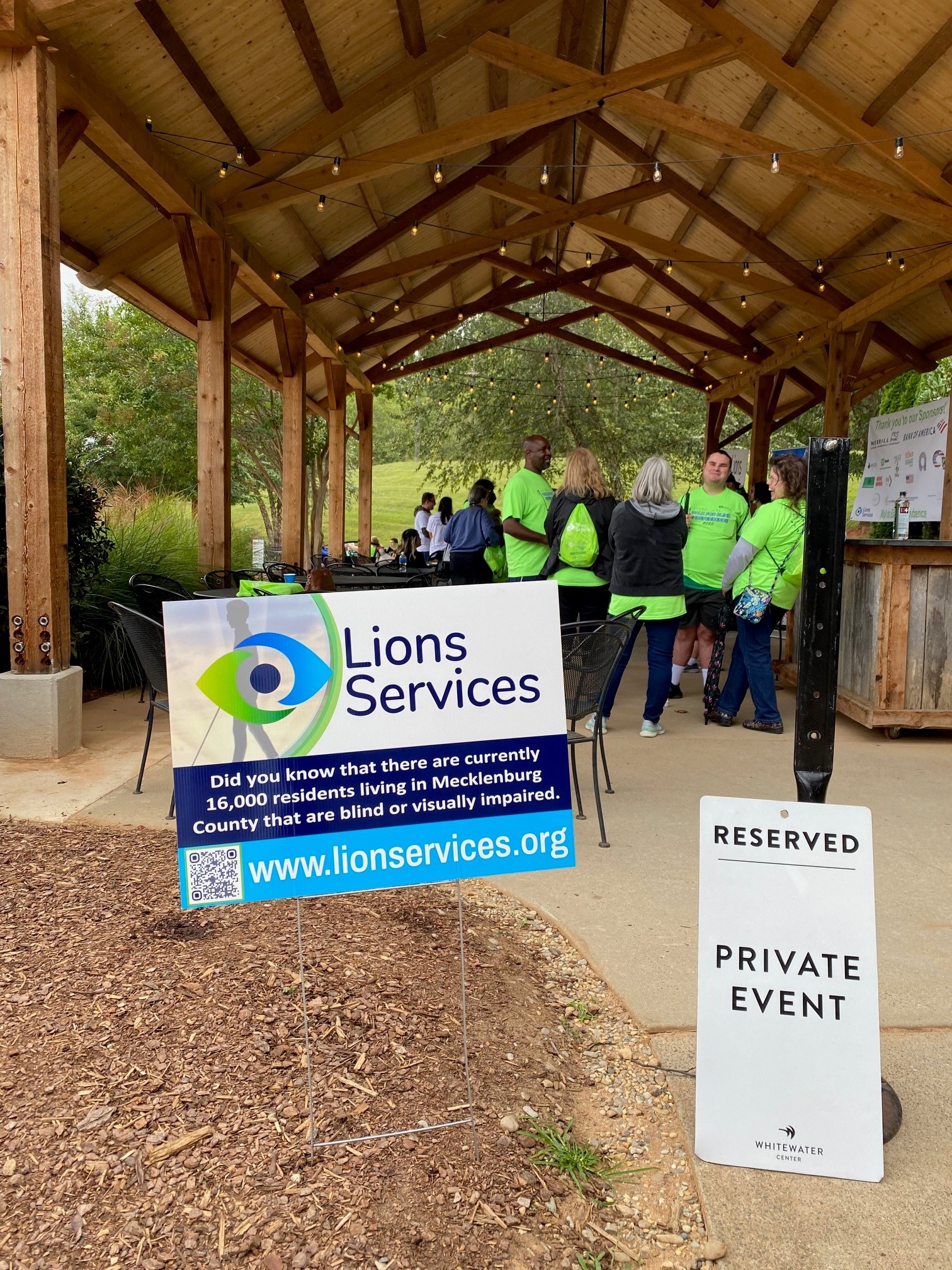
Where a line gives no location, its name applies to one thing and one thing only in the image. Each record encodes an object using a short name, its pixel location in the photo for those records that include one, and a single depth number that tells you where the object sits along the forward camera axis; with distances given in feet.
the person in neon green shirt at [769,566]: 16.83
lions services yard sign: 5.75
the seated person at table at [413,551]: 34.09
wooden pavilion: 15.16
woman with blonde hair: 17.52
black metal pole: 6.33
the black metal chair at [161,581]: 20.02
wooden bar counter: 17.46
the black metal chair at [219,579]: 22.74
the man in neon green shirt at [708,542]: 18.94
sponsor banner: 35.22
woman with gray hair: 16.47
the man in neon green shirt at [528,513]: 18.65
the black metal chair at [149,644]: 11.75
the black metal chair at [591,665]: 11.89
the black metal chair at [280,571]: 24.82
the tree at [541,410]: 72.18
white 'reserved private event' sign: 6.00
